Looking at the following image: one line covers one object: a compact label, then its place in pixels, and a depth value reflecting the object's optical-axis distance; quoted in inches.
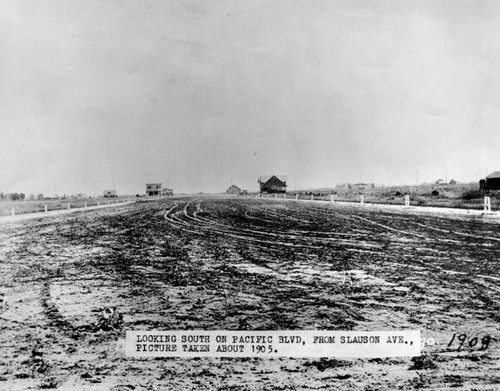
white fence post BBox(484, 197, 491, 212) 863.1
